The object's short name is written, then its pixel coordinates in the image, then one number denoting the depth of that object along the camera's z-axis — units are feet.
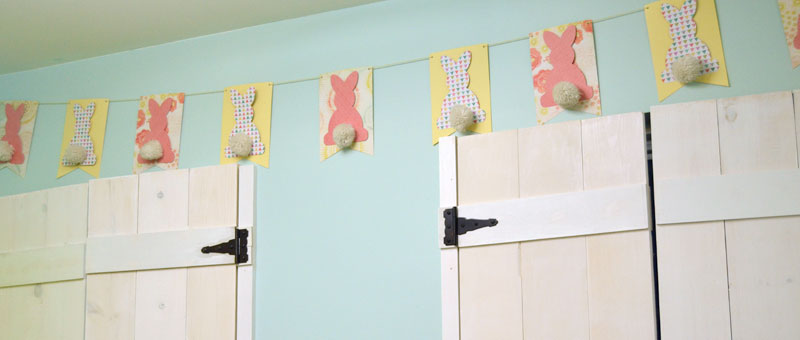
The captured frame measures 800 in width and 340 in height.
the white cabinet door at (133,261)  9.50
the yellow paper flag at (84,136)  10.98
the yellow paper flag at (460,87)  9.15
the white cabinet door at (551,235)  7.37
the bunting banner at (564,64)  8.60
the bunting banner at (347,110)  9.70
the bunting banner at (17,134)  11.35
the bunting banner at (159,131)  10.64
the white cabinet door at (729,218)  6.75
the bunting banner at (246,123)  10.18
